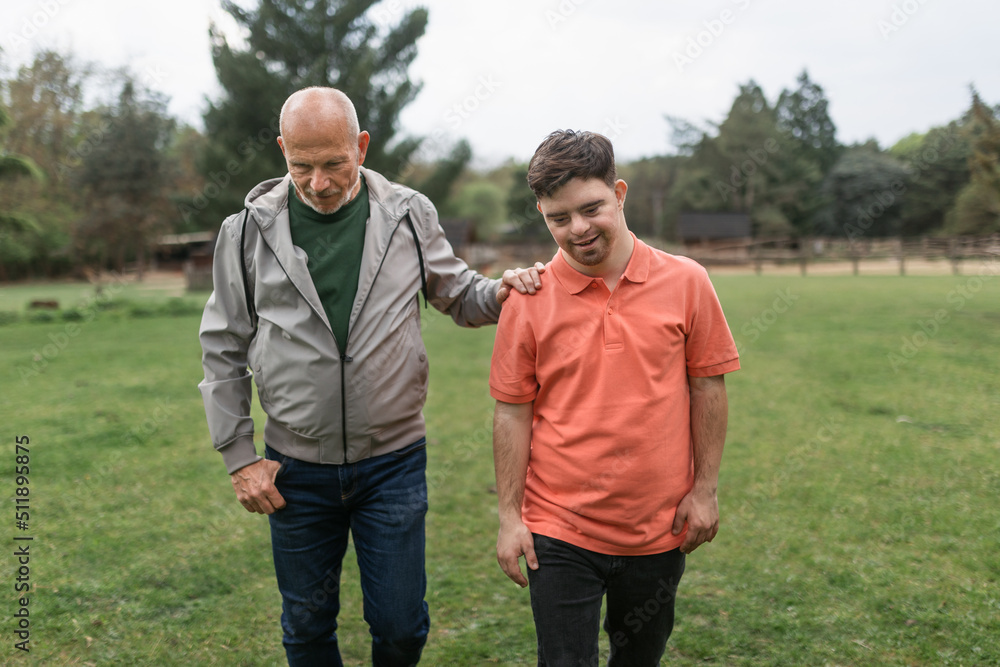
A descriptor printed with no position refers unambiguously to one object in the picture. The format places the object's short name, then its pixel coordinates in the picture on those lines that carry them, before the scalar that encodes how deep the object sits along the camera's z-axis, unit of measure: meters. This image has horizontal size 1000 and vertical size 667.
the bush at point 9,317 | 18.53
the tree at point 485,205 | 66.94
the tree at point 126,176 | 42.41
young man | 2.07
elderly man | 2.40
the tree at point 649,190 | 68.38
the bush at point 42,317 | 18.66
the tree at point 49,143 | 42.03
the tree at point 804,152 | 55.12
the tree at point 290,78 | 22.45
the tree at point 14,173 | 15.46
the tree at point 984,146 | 14.41
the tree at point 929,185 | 39.88
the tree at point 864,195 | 50.75
